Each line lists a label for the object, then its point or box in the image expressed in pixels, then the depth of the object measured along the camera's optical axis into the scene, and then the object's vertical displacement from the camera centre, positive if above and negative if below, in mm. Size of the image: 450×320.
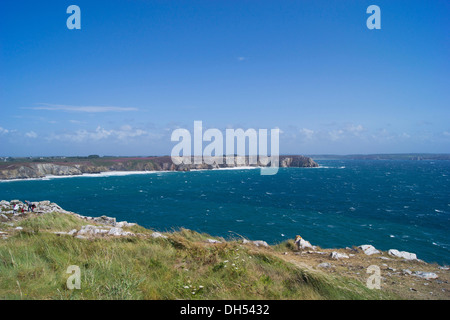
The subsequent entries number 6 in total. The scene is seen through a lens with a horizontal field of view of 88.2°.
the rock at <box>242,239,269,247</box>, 10873 -4274
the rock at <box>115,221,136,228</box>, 15162 -4532
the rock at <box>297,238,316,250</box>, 11441 -4457
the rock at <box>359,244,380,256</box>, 10898 -4570
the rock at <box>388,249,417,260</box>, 10641 -4668
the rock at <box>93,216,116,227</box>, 16848 -4784
